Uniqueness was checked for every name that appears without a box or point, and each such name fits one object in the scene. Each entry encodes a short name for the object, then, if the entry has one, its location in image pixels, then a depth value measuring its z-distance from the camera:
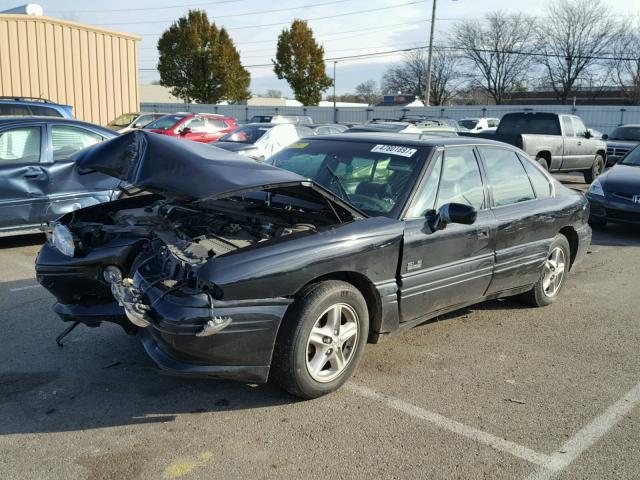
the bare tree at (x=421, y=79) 70.13
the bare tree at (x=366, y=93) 90.71
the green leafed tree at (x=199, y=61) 44.59
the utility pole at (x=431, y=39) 36.91
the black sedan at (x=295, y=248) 3.18
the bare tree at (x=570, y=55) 56.38
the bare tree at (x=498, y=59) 62.12
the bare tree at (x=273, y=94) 93.75
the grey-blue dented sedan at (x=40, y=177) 7.01
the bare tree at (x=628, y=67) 54.07
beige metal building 20.02
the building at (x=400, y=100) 51.18
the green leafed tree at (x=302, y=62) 46.75
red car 18.55
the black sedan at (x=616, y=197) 9.03
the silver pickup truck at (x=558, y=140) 13.70
